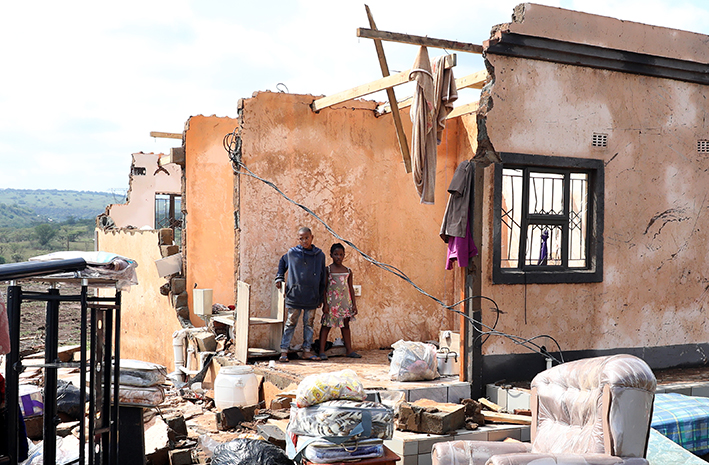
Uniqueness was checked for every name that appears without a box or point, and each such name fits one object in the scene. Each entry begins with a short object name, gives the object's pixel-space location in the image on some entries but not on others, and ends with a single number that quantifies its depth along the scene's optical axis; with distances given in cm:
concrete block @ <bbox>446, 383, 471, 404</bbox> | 755
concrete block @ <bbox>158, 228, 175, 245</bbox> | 1327
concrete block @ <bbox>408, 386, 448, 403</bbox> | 750
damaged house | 768
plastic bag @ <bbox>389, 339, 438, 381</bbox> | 793
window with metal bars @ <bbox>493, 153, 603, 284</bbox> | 771
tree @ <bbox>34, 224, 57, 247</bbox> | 5494
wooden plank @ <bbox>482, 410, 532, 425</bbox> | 692
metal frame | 317
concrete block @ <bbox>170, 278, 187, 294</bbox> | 1275
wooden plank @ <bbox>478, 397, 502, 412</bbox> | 727
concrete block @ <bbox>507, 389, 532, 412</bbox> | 724
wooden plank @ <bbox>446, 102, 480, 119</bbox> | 968
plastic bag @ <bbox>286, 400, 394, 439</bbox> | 539
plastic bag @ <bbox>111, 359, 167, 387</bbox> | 552
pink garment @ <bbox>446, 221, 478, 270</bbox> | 753
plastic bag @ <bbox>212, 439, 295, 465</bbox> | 581
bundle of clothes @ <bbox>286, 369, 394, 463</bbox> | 538
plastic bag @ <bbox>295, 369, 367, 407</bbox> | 563
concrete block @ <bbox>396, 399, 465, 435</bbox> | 639
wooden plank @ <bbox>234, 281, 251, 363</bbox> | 925
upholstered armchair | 452
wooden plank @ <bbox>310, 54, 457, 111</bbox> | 730
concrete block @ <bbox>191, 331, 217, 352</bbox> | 1075
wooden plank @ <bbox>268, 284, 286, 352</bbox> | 959
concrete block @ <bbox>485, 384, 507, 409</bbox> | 747
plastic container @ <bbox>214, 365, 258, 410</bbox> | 856
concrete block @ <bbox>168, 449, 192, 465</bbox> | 621
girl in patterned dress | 963
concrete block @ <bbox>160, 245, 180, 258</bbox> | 1318
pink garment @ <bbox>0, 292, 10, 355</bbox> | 300
